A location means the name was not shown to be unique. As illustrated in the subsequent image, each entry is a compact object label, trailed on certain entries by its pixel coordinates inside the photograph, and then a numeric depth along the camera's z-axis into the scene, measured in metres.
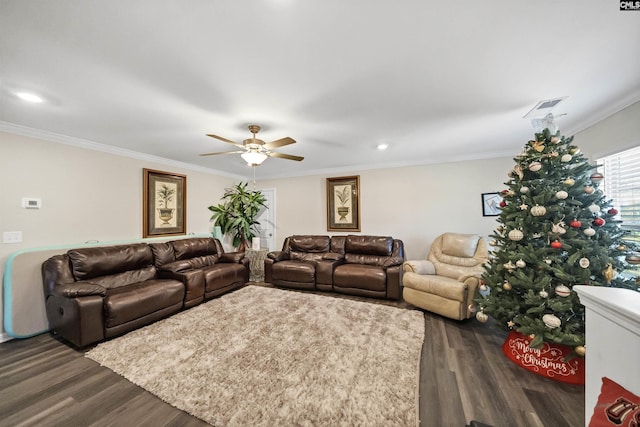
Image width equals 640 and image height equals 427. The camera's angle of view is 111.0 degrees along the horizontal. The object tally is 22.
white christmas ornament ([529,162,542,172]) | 2.01
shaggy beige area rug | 1.54
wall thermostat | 2.67
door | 5.80
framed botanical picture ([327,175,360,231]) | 4.94
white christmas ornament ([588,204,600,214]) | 1.84
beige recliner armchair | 2.78
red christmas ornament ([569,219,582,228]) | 1.82
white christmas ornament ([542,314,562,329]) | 1.74
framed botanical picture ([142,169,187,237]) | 3.92
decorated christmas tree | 1.78
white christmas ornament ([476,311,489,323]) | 2.28
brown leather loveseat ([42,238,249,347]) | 2.34
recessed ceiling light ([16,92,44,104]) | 1.96
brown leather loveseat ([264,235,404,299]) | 3.72
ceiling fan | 2.60
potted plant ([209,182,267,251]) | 5.04
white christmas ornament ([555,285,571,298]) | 1.76
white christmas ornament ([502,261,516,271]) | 2.08
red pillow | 0.74
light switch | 2.54
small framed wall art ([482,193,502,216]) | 3.90
